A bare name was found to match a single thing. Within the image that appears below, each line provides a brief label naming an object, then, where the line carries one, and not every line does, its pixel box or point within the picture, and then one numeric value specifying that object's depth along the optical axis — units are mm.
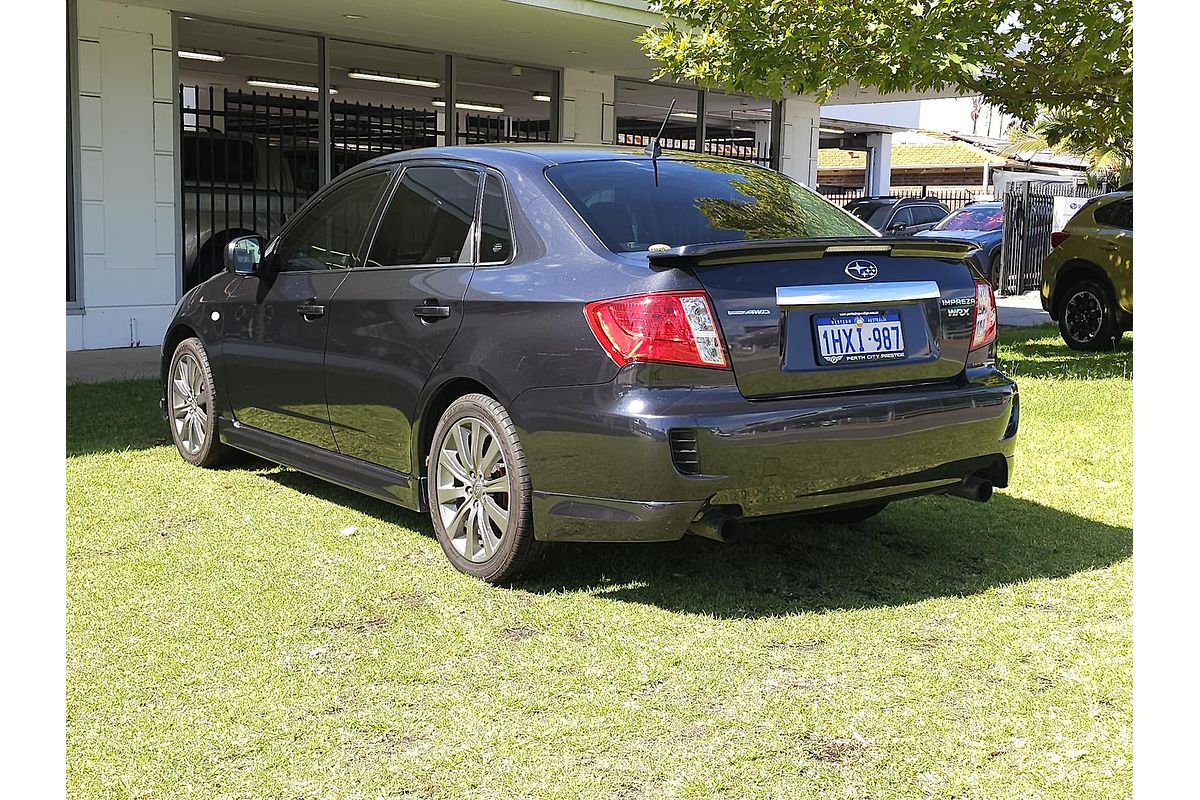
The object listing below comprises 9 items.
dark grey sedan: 4371
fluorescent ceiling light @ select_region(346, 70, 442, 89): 16094
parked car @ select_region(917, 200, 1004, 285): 21844
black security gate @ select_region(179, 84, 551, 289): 13438
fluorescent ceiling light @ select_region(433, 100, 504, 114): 16188
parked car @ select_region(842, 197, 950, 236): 24219
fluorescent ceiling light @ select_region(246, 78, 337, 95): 14633
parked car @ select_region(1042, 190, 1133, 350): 13211
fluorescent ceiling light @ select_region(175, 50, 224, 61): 13547
